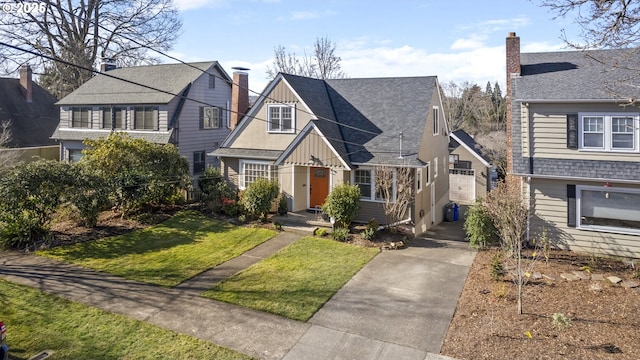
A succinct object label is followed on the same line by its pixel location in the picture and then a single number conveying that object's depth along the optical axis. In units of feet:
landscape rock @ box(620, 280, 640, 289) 37.12
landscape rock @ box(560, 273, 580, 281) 38.86
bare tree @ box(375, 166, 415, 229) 53.47
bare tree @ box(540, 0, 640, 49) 29.63
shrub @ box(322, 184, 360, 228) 53.21
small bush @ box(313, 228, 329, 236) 53.83
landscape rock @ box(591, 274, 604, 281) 38.86
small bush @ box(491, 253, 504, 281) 39.52
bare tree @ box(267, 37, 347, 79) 159.33
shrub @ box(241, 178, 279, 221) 58.13
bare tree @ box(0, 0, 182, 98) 111.86
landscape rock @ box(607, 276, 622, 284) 38.14
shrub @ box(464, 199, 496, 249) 48.47
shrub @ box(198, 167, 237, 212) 64.18
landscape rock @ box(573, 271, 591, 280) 39.37
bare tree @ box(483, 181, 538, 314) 32.68
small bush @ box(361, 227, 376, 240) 51.72
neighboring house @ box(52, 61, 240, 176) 85.92
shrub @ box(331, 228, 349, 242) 51.99
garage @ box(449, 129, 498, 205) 91.35
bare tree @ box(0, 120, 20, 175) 68.17
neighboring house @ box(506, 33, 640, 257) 45.37
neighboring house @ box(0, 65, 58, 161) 109.91
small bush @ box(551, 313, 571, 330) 29.11
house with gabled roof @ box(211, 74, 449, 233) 58.23
